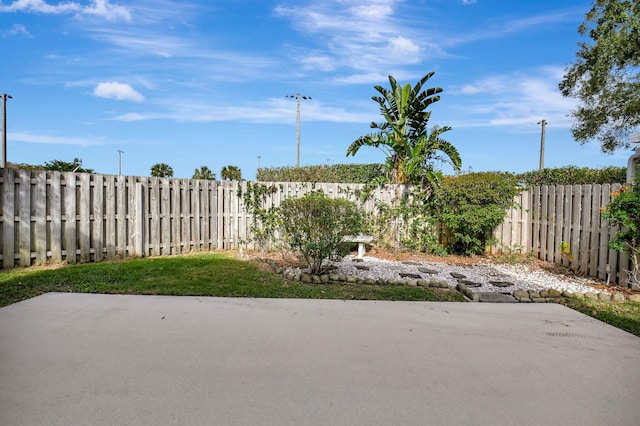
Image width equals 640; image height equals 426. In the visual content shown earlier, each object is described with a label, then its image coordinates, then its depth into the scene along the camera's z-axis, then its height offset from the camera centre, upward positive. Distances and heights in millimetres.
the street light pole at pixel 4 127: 22984 +3704
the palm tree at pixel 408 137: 11688 +1835
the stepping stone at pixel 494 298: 5824 -1314
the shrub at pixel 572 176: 11939 +821
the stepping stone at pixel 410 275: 7379 -1294
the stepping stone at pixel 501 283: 6991 -1338
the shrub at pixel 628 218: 6391 -209
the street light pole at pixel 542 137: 27797 +4255
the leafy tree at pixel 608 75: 15406 +5165
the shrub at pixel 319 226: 7090 -448
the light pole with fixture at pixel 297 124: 24962 +4418
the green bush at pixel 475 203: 9688 -23
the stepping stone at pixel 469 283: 6859 -1323
